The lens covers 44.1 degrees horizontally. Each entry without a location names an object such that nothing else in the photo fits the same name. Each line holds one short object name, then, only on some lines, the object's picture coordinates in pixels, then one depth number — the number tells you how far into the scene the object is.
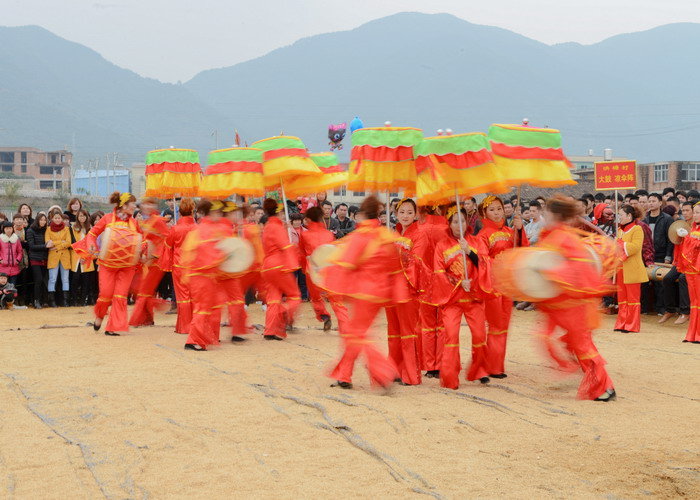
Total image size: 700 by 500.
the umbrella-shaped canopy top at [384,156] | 7.86
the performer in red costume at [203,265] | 9.28
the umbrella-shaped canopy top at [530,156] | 7.30
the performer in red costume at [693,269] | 10.63
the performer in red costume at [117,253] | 10.52
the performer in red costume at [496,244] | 7.56
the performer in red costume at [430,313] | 7.65
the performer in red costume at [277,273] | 10.39
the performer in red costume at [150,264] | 10.98
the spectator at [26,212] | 15.73
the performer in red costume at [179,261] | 10.91
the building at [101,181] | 88.25
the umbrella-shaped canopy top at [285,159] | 10.28
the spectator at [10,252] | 14.68
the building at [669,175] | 49.34
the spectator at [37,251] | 15.13
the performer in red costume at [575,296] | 6.59
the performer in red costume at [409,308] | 7.51
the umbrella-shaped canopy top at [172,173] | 12.14
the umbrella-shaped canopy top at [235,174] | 10.57
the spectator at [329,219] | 15.39
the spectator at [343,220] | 16.12
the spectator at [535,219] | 13.75
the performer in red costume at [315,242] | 10.95
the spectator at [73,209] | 15.55
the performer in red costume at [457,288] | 7.26
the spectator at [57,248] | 15.28
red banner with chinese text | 14.02
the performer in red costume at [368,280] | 6.98
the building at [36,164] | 99.06
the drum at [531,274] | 6.61
